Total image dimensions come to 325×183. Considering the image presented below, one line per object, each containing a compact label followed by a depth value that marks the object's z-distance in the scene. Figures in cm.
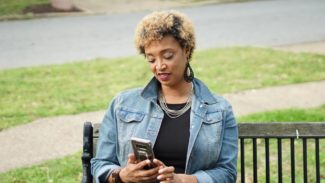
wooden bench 385
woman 335
